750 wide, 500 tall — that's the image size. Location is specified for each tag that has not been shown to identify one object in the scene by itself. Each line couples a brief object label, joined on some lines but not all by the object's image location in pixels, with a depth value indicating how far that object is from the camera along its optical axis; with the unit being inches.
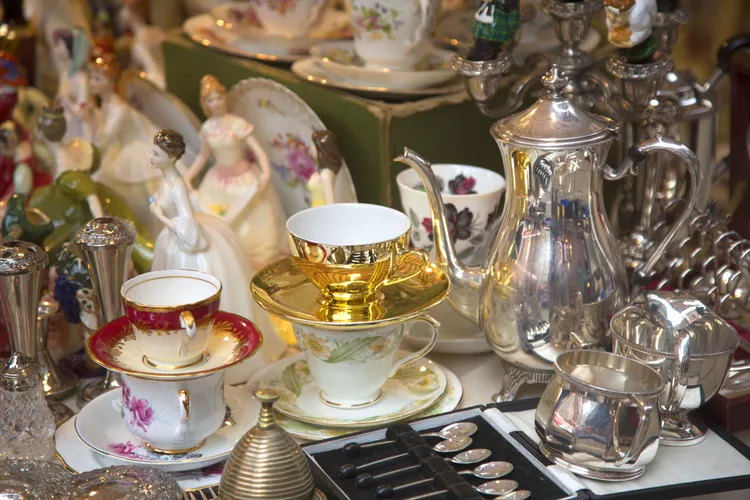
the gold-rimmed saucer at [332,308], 52.0
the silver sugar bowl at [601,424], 48.8
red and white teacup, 49.8
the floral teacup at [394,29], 59.7
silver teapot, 51.4
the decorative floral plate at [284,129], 62.4
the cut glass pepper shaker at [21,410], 50.9
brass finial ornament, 47.2
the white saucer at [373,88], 59.9
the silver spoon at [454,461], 48.8
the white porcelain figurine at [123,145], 63.6
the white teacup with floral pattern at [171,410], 50.4
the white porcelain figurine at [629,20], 53.4
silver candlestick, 55.9
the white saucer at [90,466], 50.6
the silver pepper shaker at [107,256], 52.6
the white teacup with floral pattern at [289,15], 65.1
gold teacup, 51.6
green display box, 58.9
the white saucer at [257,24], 66.0
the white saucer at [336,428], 52.6
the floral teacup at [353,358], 52.5
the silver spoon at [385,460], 49.2
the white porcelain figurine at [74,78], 65.6
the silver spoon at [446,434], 50.2
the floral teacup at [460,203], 56.4
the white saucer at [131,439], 50.6
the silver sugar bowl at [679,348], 51.1
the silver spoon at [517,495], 48.5
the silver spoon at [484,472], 48.6
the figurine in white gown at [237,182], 61.0
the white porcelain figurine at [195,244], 54.4
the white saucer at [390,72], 59.7
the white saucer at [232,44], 65.5
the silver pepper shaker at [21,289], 51.1
